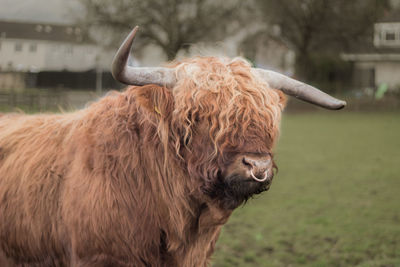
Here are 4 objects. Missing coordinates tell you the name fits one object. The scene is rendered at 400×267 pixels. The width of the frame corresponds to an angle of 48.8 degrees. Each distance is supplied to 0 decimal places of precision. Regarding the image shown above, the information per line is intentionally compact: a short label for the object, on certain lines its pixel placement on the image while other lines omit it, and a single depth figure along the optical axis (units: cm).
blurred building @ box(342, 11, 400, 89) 4453
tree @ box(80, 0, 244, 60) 3262
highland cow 288
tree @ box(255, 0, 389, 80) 3644
